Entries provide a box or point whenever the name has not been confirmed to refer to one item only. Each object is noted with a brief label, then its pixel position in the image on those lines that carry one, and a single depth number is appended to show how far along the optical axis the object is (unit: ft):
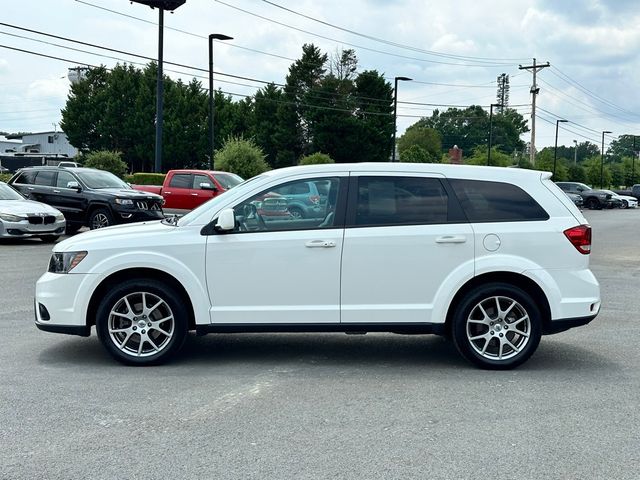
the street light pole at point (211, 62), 100.48
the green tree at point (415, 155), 214.48
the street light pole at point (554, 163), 219.61
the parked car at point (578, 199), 155.74
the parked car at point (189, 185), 72.33
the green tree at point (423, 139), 359.70
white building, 340.18
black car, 59.82
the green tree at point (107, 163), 126.11
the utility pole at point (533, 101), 189.67
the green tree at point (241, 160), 124.36
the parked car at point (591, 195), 168.96
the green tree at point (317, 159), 154.30
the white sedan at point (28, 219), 53.67
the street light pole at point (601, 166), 257.67
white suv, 19.81
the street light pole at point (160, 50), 96.58
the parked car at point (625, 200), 176.98
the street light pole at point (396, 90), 149.28
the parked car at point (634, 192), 204.95
